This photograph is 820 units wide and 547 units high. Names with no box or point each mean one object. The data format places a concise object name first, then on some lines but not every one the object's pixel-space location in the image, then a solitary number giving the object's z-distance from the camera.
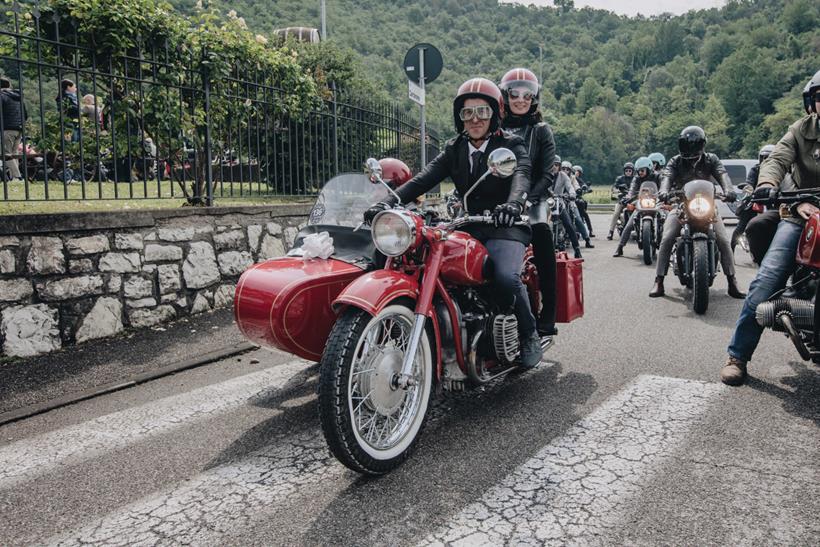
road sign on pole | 9.68
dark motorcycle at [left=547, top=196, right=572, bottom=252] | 11.94
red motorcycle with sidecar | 3.01
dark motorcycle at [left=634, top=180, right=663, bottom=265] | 11.16
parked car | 21.72
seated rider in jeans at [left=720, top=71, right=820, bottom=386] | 4.47
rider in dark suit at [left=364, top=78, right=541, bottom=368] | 4.03
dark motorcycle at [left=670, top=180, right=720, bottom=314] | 6.86
